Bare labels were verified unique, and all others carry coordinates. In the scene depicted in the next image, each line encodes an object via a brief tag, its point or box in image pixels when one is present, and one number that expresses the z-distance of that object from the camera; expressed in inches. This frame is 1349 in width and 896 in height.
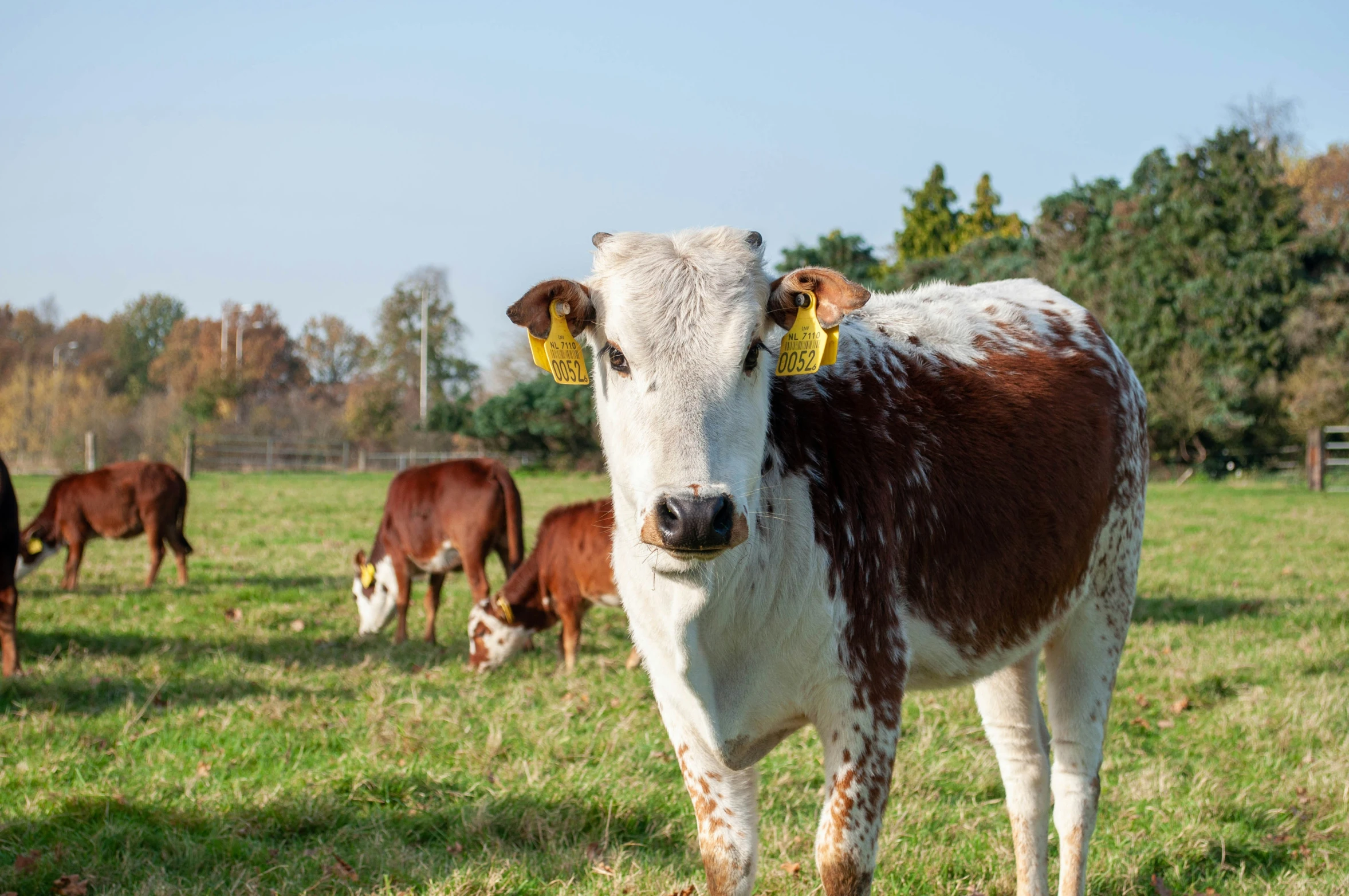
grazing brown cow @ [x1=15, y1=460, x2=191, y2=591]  427.8
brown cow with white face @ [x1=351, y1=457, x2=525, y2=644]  337.7
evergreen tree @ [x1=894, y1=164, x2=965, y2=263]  2039.9
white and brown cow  102.2
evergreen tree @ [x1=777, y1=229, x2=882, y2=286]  1551.4
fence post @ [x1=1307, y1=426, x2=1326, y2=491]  962.7
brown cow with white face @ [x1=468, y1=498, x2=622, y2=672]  286.8
